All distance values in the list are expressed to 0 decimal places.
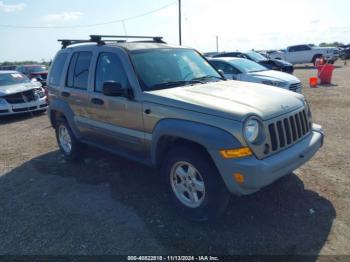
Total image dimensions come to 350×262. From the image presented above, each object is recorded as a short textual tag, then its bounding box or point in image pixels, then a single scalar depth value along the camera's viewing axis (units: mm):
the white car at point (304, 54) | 27391
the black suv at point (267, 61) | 16938
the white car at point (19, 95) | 10242
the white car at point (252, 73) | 9242
